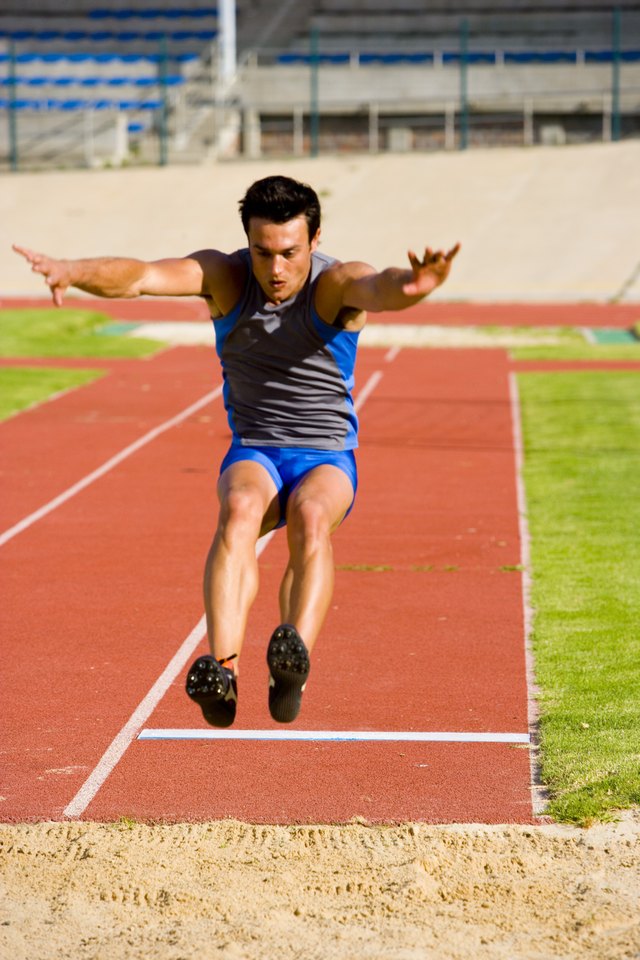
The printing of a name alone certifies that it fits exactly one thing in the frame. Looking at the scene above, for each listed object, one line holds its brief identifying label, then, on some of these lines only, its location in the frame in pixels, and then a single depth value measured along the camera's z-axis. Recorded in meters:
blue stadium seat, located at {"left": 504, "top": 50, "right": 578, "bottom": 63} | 72.50
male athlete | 10.18
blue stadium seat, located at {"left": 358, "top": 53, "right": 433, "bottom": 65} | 74.56
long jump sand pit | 9.40
